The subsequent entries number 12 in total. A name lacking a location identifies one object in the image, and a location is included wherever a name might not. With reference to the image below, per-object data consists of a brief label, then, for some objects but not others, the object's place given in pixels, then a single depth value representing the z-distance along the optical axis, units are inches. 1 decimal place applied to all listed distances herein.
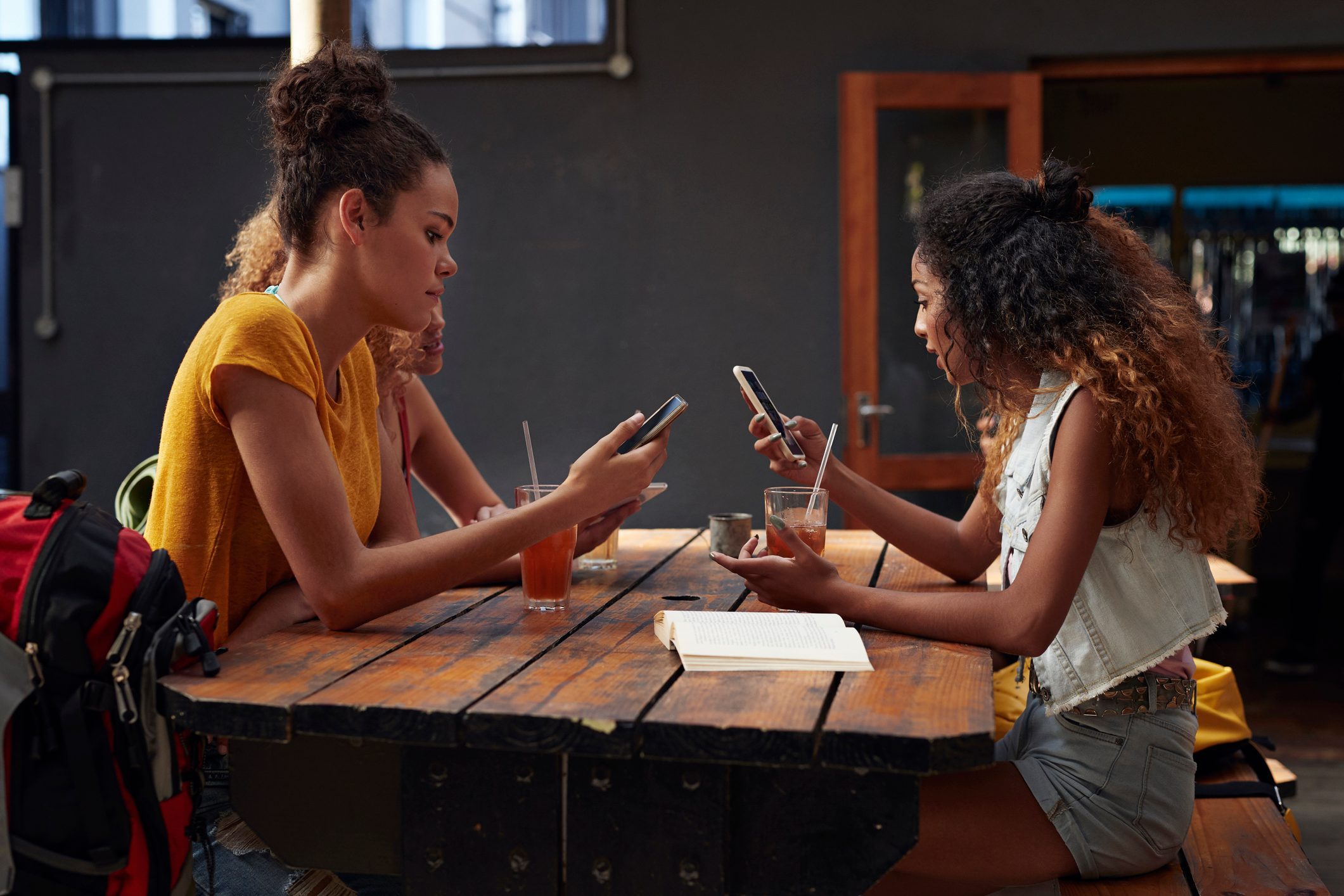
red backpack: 47.9
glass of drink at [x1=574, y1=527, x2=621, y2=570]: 85.0
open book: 54.1
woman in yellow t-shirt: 60.4
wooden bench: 58.2
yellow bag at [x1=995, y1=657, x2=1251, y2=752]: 76.4
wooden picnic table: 45.2
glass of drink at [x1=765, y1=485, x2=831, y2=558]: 72.2
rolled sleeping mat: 81.5
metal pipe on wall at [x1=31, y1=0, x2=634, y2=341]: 168.1
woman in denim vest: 57.2
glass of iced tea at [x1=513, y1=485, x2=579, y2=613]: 68.4
